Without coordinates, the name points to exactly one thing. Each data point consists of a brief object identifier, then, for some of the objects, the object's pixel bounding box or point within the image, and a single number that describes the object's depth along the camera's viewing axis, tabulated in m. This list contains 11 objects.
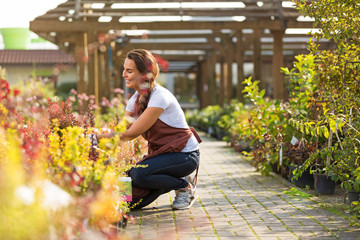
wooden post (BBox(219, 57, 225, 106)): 19.53
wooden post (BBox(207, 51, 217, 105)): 21.55
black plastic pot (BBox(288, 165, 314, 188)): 6.25
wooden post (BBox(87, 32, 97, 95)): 13.52
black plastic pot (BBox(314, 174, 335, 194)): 5.77
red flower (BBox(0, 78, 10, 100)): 5.53
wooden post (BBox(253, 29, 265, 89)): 14.80
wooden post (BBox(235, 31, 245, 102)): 15.80
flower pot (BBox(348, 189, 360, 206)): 5.02
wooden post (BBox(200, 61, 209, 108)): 27.45
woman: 4.77
